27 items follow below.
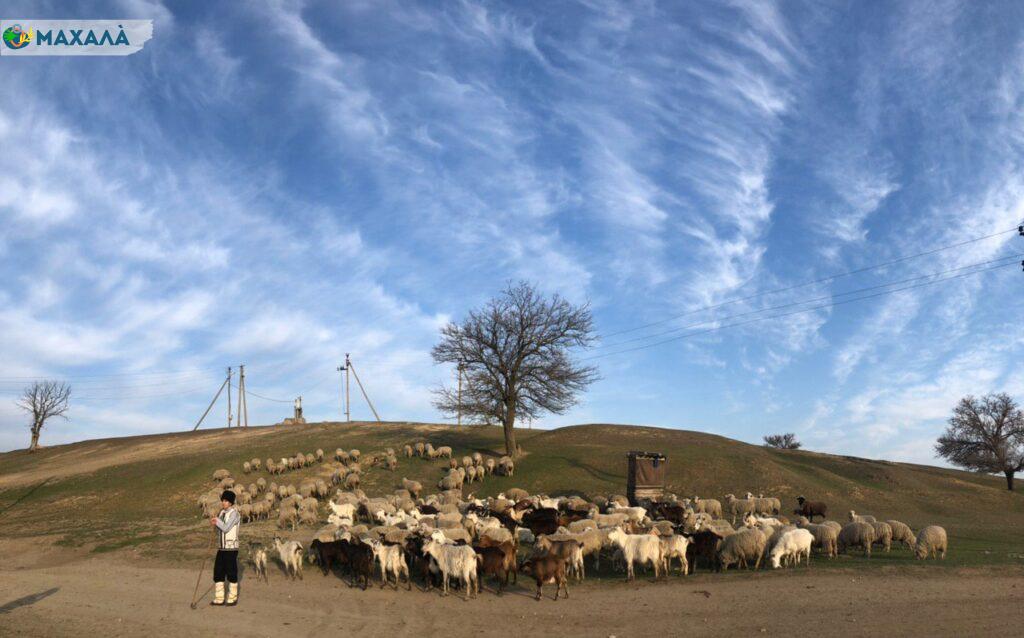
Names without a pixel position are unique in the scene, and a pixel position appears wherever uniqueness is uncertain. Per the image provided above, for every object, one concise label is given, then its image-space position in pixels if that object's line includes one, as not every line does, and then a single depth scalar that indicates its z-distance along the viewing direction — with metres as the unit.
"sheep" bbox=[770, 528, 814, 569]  16.48
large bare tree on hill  42.50
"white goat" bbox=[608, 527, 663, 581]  16.03
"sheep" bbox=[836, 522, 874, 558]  18.34
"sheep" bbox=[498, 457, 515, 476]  37.50
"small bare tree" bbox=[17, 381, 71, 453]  76.94
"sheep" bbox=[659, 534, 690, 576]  16.28
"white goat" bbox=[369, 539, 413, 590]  15.81
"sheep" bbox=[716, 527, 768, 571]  16.73
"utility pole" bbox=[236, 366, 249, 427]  74.19
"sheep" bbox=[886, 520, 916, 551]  18.94
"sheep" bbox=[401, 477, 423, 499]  32.78
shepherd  13.44
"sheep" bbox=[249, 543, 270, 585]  16.70
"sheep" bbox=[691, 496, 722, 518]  27.28
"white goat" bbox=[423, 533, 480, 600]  14.74
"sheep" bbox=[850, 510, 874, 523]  20.40
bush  92.12
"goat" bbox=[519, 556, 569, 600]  14.55
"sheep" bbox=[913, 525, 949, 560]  17.42
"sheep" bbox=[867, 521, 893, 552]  18.64
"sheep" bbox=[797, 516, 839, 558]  18.39
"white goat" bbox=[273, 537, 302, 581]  16.71
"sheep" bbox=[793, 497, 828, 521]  27.55
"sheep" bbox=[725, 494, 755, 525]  28.77
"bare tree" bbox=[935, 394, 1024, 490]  49.69
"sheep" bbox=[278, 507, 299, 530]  24.40
